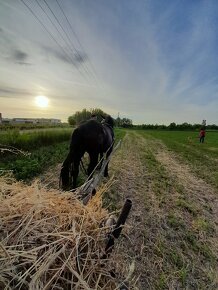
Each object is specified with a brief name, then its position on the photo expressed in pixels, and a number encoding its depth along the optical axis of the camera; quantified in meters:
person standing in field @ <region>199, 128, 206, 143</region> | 17.04
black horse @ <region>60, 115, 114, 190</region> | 3.42
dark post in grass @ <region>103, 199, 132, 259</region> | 1.05
